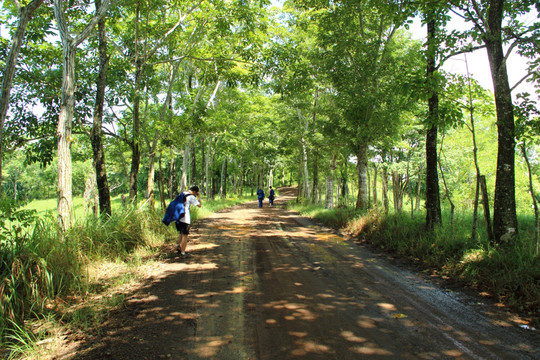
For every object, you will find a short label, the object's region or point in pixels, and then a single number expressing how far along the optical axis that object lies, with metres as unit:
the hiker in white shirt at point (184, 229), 7.41
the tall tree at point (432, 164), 7.64
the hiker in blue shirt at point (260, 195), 24.89
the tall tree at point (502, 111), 5.85
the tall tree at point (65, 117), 5.61
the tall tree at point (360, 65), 10.57
